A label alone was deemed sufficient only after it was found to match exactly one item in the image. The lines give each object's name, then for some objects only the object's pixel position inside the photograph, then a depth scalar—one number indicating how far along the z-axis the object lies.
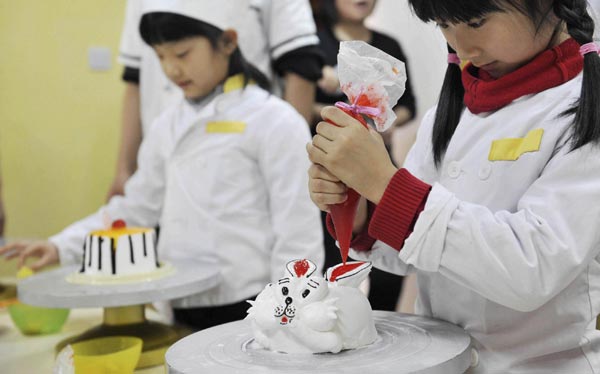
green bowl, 1.44
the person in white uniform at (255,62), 1.87
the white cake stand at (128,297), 1.24
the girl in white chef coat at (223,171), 1.51
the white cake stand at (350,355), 0.75
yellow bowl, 1.01
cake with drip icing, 1.40
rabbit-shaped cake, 0.83
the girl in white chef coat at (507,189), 0.78
